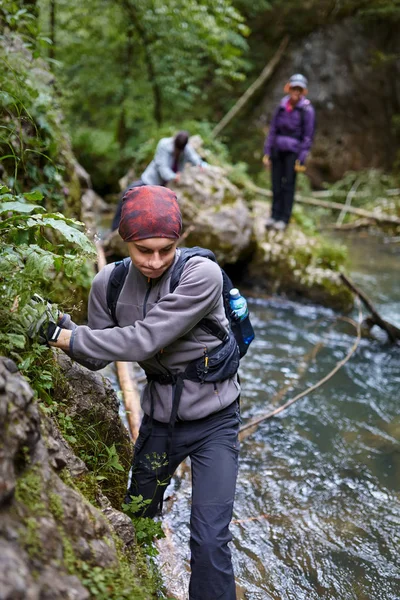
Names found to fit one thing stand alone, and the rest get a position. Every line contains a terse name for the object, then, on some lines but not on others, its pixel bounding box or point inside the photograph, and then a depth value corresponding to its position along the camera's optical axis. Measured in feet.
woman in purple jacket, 28.81
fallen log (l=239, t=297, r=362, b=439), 16.67
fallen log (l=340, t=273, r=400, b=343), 24.43
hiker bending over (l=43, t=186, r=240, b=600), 8.00
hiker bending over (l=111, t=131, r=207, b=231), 26.11
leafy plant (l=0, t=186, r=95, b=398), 7.75
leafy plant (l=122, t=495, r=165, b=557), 9.13
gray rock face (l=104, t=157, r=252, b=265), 29.68
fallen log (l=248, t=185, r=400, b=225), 44.13
